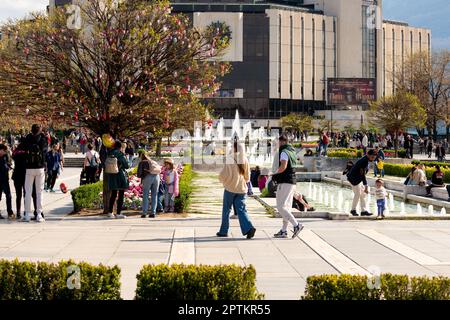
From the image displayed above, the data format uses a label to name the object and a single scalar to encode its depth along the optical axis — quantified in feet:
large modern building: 318.45
